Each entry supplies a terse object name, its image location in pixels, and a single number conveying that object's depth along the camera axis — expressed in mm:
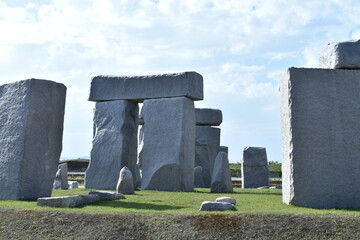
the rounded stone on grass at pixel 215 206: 6141
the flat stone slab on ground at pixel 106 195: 7523
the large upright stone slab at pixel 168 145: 11383
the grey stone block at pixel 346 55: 7113
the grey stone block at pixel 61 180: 11945
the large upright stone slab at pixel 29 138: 7730
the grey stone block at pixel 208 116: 17514
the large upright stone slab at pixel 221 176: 10773
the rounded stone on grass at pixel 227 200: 6977
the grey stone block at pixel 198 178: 15031
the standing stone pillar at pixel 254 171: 15375
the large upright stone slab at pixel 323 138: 6828
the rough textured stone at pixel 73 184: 12967
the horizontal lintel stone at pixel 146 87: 11617
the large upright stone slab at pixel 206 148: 17141
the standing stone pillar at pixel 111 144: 12195
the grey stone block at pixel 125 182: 9281
